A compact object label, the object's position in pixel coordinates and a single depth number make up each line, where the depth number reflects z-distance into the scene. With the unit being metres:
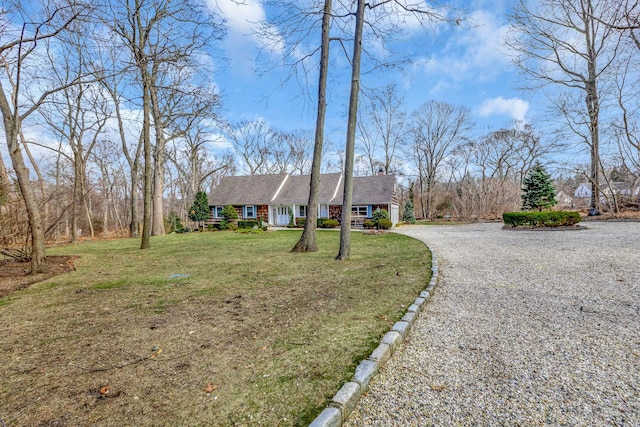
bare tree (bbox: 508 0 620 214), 16.03
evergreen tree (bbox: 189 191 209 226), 22.17
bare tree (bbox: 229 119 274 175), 30.75
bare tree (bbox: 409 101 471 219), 31.19
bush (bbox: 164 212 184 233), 20.98
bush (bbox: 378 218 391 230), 20.25
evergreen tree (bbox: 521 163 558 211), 17.84
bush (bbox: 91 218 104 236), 21.83
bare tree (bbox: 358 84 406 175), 30.34
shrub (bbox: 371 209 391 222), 21.34
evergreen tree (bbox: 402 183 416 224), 28.10
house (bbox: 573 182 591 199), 44.31
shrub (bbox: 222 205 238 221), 23.30
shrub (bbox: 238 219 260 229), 22.05
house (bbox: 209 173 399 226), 23.25
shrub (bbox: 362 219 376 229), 20.89
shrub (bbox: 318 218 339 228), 21.53
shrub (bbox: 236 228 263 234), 18.29
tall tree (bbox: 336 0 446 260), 7.14
